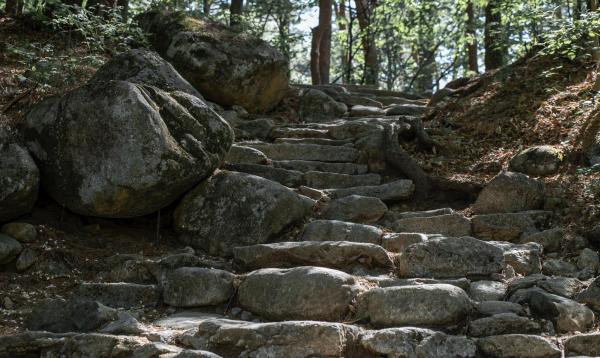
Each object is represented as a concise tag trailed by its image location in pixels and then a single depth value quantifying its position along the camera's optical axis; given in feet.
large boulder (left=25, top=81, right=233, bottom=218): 18.97
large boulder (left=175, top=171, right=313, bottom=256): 20.43
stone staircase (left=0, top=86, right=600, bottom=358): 13.08
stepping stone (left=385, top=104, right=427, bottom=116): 35.04
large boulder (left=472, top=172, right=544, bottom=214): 21.30
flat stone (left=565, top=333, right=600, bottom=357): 12.66
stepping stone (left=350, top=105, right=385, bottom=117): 36.11
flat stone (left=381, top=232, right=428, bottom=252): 18.85
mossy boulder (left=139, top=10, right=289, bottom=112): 32.68
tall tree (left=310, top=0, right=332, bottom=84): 46.78
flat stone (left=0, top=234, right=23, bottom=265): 17.58
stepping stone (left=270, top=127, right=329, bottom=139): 30.50
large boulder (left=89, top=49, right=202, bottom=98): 23.81
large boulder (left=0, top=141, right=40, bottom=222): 18.21
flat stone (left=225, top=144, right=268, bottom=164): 26.25
